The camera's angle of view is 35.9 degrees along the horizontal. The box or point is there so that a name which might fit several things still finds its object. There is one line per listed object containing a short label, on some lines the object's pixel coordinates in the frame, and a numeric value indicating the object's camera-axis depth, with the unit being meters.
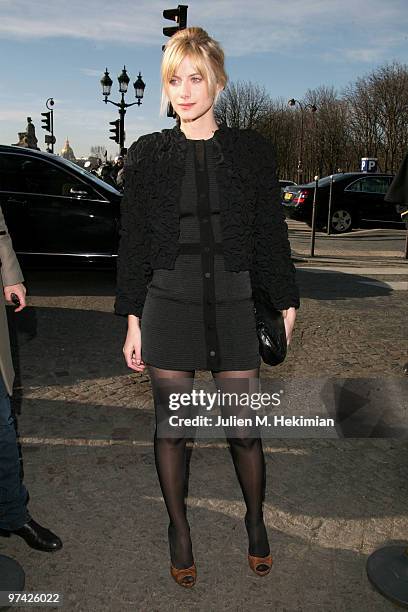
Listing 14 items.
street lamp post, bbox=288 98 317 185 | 45.07
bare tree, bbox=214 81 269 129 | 55.30
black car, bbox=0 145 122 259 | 7.64
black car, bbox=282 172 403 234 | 16.11
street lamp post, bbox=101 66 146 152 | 22.39
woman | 2.10
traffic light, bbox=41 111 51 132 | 31.94
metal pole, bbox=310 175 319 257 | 11.90
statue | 15.05
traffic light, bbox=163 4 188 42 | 10.34
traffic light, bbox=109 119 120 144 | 22.66
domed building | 155.55
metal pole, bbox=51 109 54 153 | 36.37
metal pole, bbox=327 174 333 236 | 14.44
